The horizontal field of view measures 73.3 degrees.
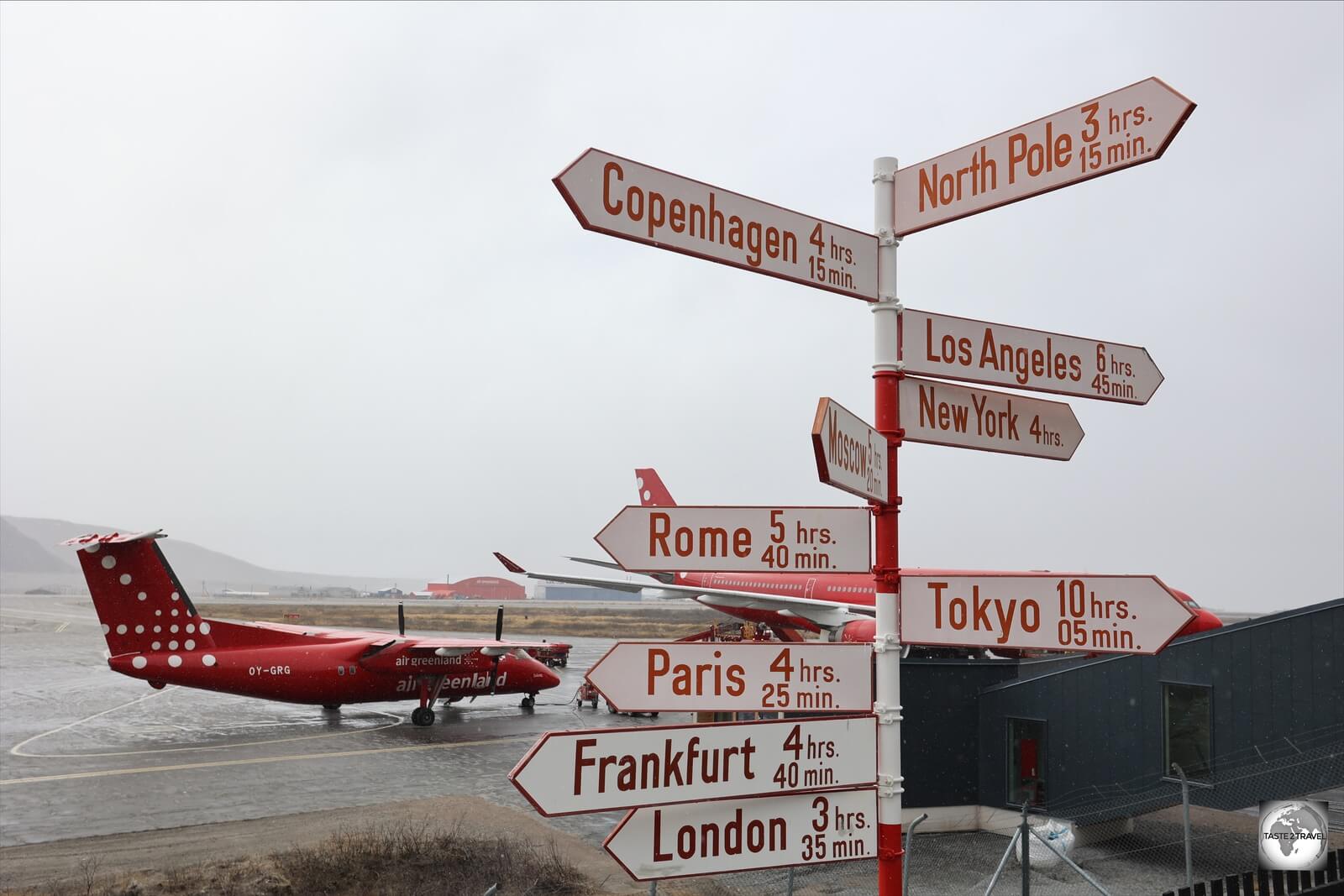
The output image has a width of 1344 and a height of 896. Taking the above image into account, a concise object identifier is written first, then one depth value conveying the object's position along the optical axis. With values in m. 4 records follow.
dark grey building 11.41
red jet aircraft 26.08
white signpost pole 3.79
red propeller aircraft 22.84
